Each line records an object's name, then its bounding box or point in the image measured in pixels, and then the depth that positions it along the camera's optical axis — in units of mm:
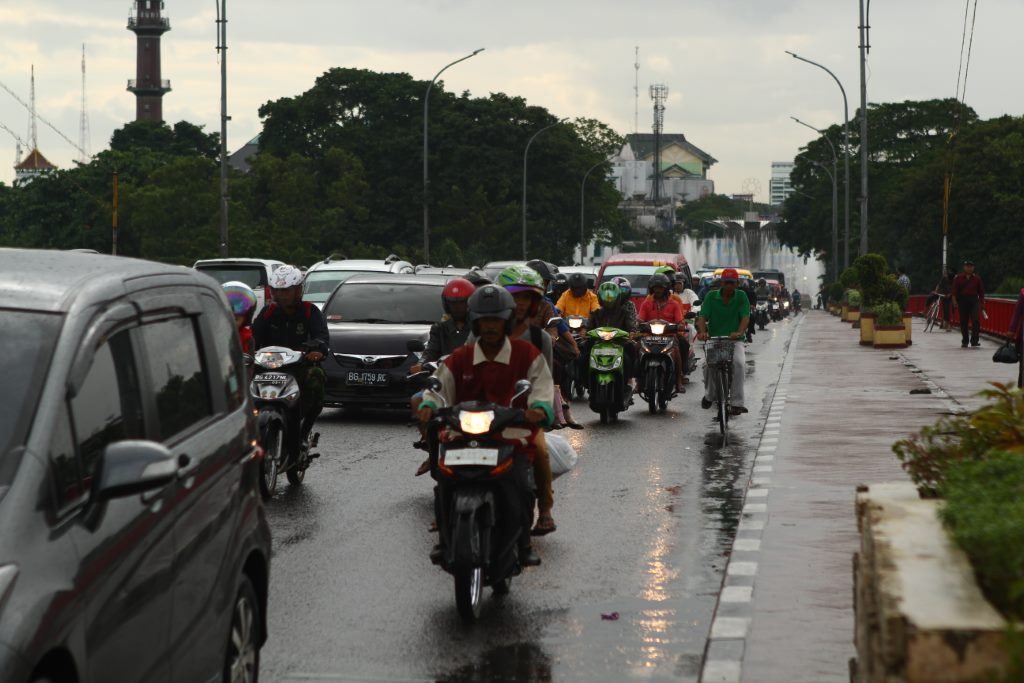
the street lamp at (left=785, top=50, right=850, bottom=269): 58859
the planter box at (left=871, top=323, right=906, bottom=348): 34969
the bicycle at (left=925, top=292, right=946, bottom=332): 42966
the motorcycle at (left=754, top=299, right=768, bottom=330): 53066
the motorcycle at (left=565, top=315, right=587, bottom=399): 20250
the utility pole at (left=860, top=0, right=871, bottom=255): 48438
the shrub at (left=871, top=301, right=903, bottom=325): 35312
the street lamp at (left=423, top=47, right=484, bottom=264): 57256
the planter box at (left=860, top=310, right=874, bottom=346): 36497
